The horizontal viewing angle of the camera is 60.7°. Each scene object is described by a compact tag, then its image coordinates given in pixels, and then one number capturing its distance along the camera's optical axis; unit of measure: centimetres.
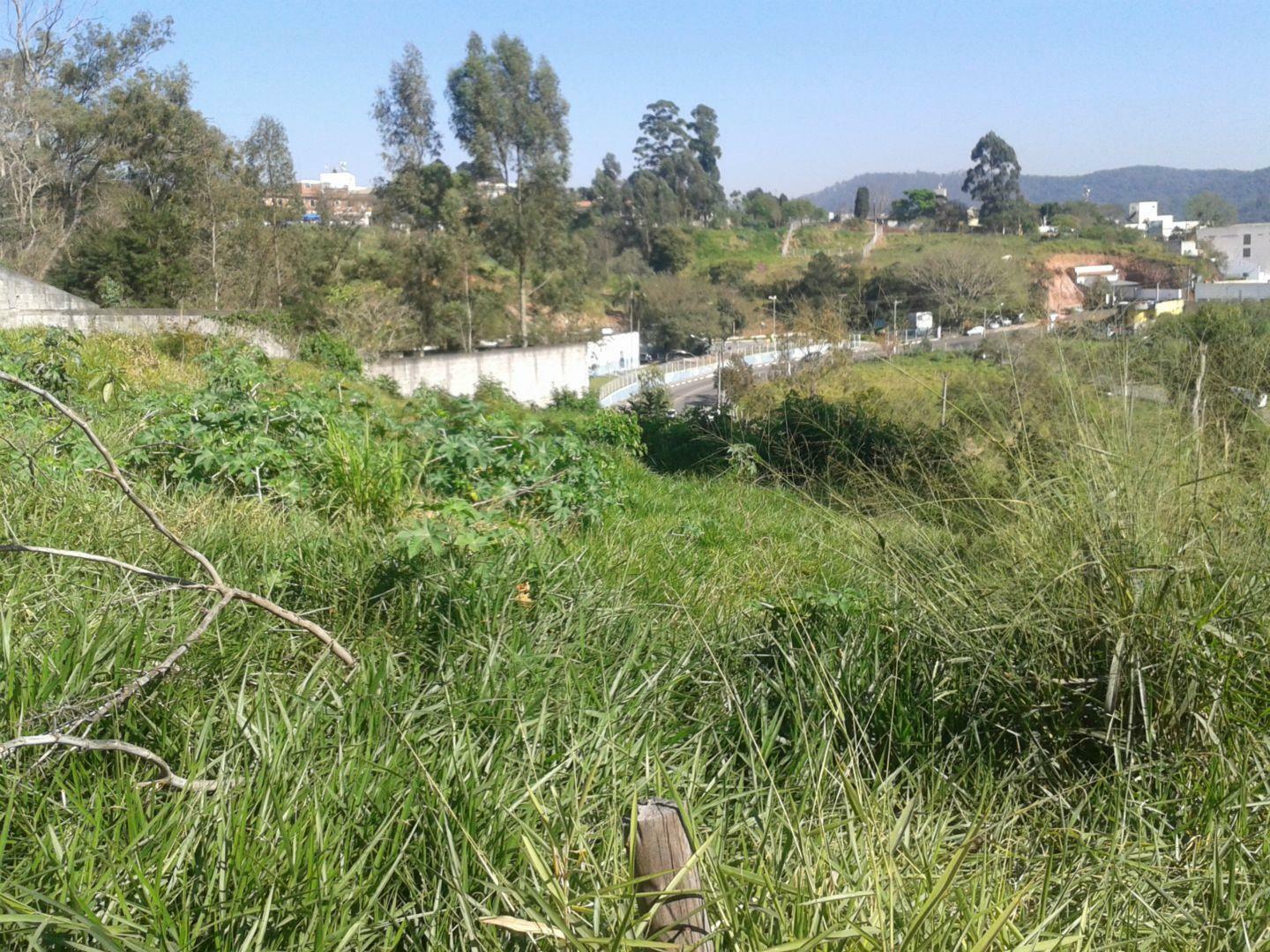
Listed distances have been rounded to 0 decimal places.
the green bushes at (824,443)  417
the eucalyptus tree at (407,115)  3709
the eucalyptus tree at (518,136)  3700
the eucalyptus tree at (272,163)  3088
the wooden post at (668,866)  171
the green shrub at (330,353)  1612
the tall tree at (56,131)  2531
